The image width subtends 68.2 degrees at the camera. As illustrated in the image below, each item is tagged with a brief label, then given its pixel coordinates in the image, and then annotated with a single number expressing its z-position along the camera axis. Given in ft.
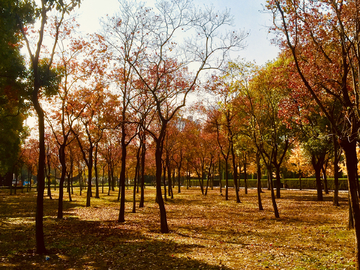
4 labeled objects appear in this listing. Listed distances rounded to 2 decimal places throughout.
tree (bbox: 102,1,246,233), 47.32
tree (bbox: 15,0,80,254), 33.71
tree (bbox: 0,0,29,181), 38.32
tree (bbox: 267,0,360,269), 26.61
